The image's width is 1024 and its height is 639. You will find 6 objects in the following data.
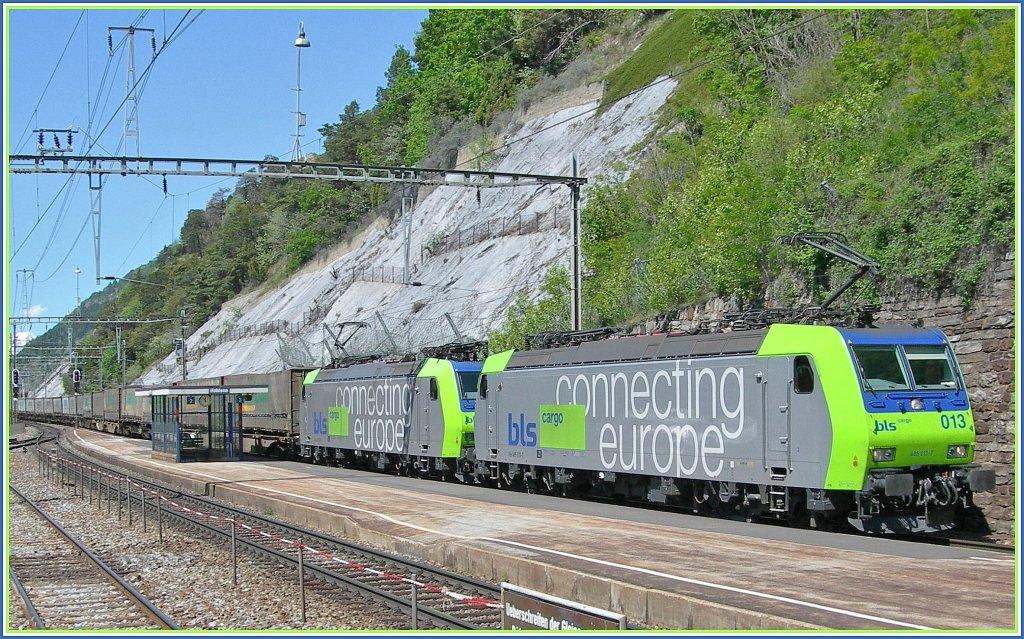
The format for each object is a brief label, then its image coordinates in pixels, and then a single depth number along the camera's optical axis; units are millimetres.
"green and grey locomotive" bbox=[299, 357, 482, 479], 28016
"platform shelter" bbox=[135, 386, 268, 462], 37281
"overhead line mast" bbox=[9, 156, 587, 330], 28047
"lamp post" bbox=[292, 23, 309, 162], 32312
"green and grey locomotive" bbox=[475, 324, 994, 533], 15844
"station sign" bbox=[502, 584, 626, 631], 6703
